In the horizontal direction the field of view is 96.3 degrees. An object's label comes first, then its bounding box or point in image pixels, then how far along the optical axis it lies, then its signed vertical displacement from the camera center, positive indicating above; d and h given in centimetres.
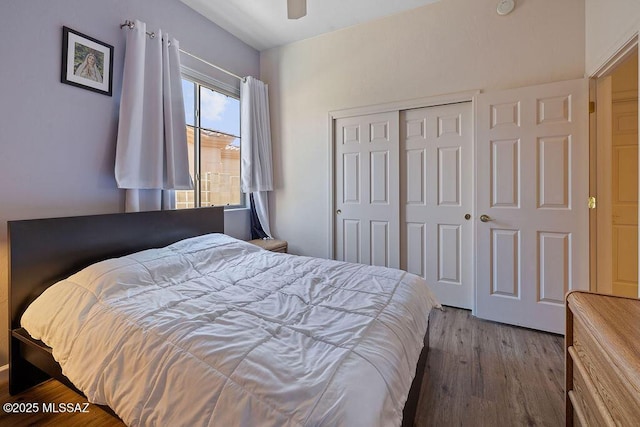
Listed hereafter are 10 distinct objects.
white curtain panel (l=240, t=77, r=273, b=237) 329 +82
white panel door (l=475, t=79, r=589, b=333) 223 +11
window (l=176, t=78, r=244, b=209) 286 +74
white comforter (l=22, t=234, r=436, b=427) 83 -48
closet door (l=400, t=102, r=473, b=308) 272 +16
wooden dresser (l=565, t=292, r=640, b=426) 68 -42
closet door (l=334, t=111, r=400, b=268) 301 +27
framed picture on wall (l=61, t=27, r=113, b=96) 192 +107
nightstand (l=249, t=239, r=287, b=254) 321 -35
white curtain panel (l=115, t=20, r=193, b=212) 215 +71
